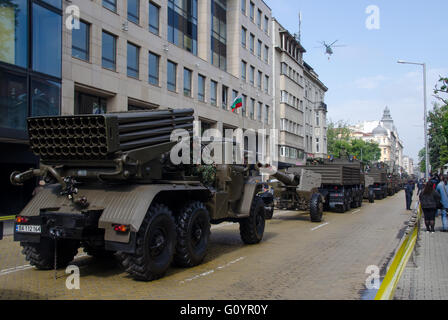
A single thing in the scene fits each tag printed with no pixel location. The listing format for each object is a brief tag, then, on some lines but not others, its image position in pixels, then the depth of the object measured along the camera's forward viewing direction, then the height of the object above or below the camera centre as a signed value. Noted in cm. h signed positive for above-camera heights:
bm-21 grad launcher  645 -36
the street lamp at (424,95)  3125 +617
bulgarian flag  2459 +422
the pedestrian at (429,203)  1283 -84
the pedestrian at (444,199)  1301 -73
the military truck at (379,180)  3256 -37
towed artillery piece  1617 -69
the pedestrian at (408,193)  2263 -94
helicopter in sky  5045 +1530
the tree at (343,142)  8169 +671
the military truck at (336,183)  1956 -38
